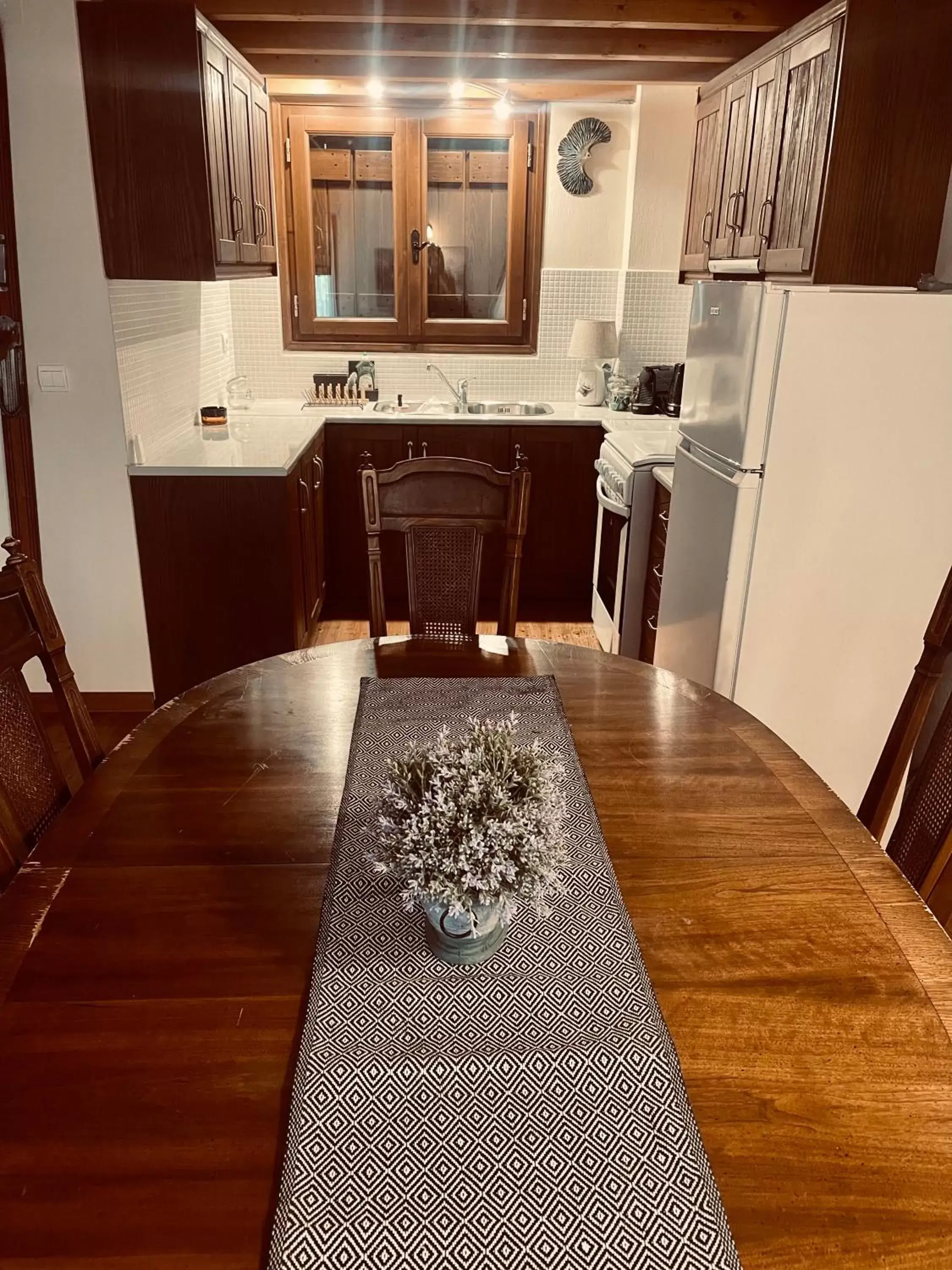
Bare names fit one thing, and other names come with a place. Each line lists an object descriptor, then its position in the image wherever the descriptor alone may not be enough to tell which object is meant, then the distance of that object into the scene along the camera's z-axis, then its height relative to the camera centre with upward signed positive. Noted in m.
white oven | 3.44 -0.86
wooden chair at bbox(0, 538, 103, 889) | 1.39 -0.64
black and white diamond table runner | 0.75 -0.72
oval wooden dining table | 0.78 -0.73
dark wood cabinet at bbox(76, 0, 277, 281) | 2.83 +0.42
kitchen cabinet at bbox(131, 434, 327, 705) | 3.26 -0.99
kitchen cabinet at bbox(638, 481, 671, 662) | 3.33 -0.97
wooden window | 4.52 +0.27
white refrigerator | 2.23 -0.50
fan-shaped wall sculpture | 4.47 +0.64
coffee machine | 4.55 -0.44
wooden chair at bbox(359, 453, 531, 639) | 2.13 -0.52
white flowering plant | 0.92 -0.52
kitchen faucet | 4.72 -0.51
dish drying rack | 4.70 -0.55
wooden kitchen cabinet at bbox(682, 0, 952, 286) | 2.37 +0.39
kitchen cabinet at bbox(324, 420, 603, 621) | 4.31 -0.99
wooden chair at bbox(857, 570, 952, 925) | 1.38 -0.73
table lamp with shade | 4.57 -0.23
